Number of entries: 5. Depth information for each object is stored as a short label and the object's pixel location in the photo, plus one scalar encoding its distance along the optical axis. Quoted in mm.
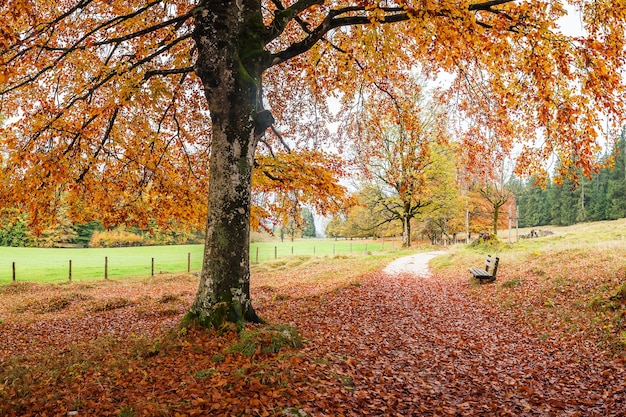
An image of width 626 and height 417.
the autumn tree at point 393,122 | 11545
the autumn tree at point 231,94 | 6223
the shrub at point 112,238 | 50241
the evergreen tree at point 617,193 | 53781
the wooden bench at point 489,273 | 12465
